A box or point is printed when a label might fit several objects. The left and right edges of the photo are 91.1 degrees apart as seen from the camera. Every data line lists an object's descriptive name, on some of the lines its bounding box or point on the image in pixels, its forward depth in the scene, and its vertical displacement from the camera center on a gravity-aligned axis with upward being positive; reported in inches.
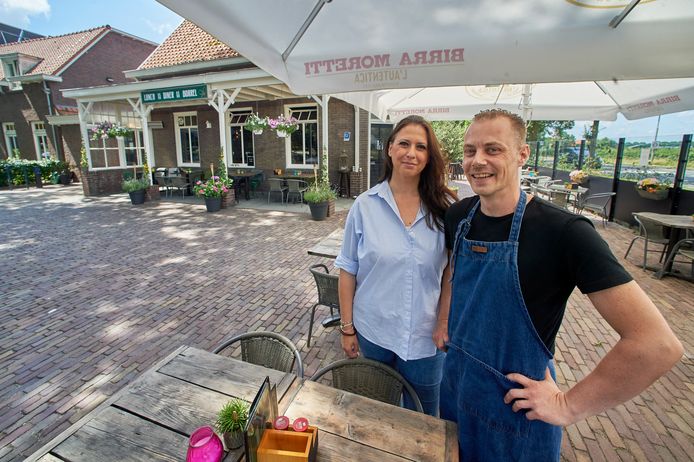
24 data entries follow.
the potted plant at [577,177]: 397.0 -18.6
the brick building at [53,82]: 701.3 +165.0
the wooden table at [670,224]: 196.2 -35.3
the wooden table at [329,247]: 141.9 -37.7
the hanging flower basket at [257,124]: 386.3 +40.7
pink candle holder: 44.6 -37.4
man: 36.2 -18.3
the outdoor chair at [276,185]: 443.9 -31.7
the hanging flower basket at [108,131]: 489.3 +41.9
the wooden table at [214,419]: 49.7 -41.6
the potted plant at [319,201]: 349.4 -41.1
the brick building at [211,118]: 416.5 +64.4
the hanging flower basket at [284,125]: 378.9 +38.9
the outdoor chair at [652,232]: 211.9 -43.9
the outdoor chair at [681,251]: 187.6 -52.1
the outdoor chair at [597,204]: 330.3 -43.2
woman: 64.7 -19.0
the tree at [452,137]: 828.7 +55.7
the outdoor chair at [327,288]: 121.3 -46.2
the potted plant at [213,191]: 395.2 -35.2
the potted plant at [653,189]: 287.7 -23.5
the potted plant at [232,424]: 48.2 -36.8
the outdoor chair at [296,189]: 438.3 -36.0
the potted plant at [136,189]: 442.6 -37.2
